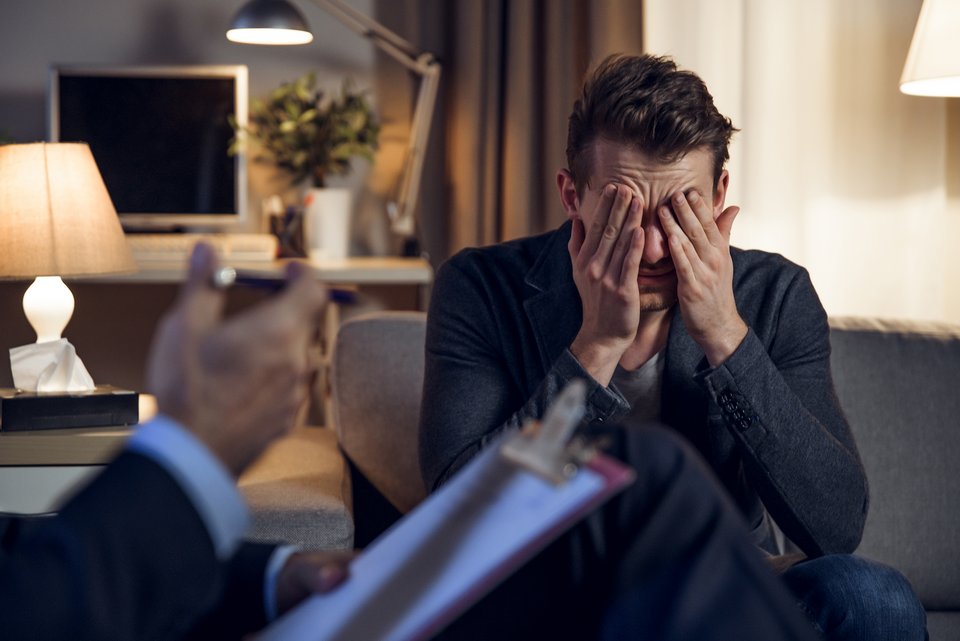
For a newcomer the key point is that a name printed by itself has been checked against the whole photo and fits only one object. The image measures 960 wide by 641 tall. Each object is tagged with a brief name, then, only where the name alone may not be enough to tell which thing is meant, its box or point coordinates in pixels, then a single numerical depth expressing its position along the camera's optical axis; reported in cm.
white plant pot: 302
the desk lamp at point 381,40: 272
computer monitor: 295
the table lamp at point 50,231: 178
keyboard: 281
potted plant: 302
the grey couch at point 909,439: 165
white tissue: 179
